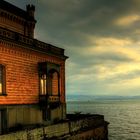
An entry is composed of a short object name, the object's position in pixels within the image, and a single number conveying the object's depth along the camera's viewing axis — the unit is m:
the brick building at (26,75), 32.94
